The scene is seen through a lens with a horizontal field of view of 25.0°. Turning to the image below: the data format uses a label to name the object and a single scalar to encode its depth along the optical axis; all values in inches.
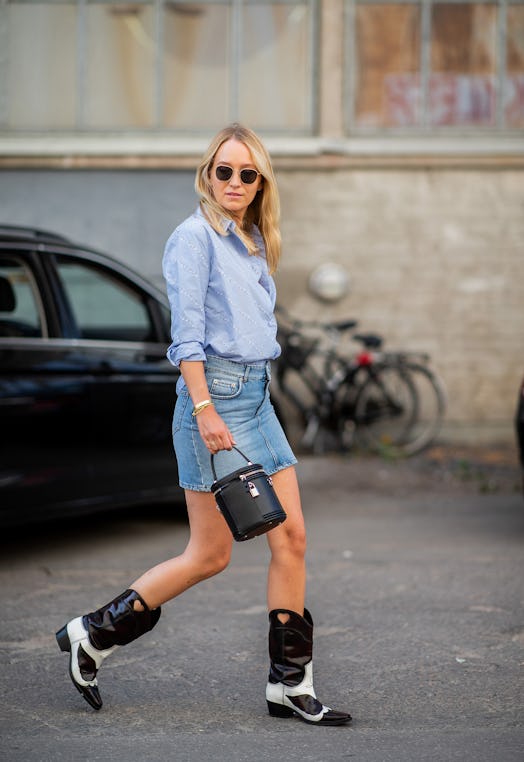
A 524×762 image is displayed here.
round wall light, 434.9
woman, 150.9
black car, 244.4
